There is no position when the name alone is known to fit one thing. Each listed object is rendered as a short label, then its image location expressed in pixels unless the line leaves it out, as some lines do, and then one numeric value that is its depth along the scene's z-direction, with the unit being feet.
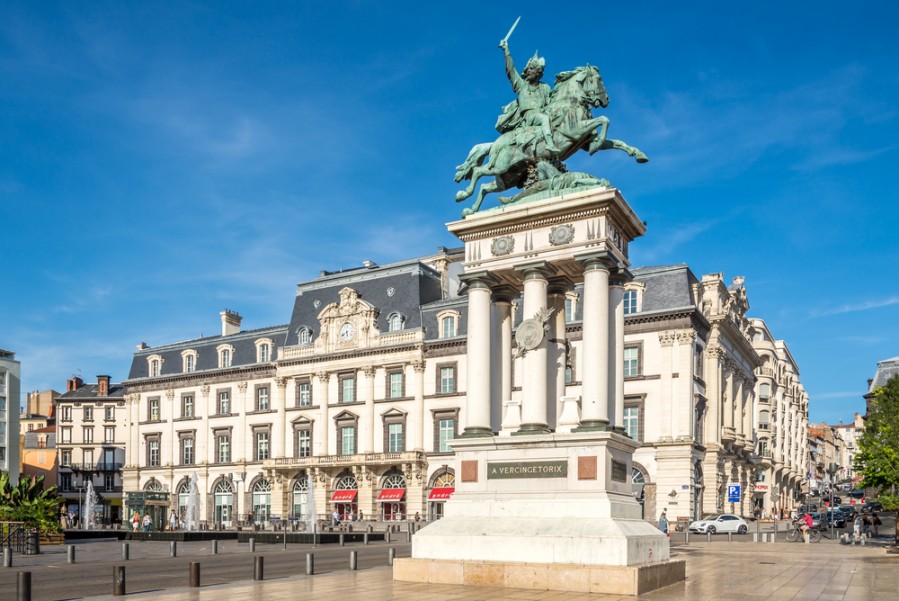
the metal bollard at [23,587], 52.39
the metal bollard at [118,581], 57.52
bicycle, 153.17
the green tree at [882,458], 123.75
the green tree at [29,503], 124.57
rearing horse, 73.26
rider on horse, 75.61
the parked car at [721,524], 172.65
